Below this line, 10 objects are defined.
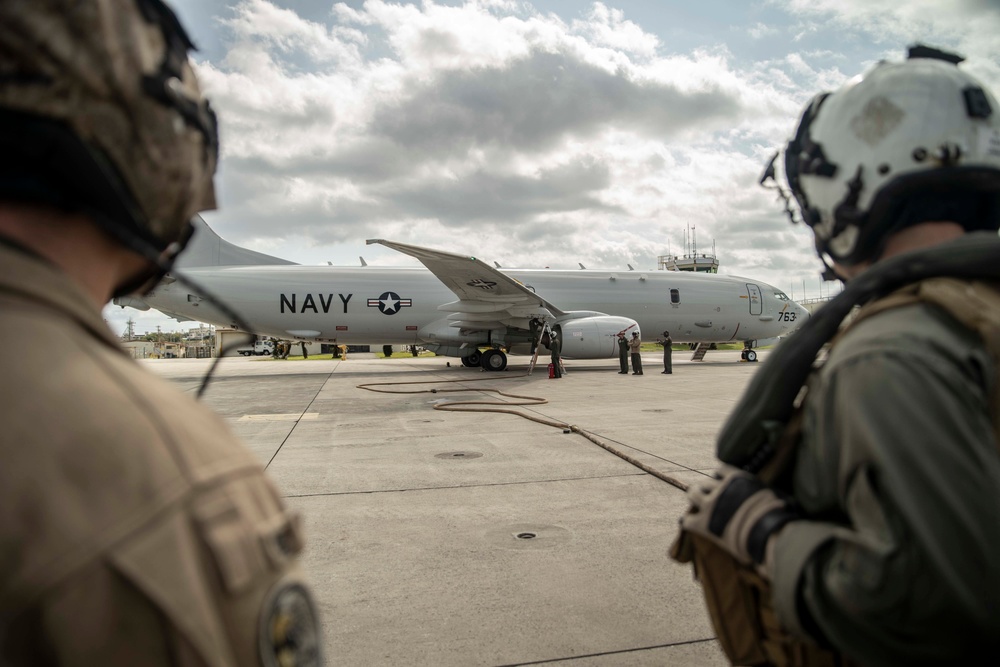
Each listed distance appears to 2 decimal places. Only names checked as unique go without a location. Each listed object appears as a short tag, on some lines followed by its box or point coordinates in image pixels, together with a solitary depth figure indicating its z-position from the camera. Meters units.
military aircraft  16.94
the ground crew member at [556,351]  16.44
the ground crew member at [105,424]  0.62
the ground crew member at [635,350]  16.88
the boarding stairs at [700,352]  24.02
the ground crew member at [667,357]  17.50
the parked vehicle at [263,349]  48.14
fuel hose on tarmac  5.28
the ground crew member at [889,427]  1.02
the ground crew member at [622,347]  16.75
